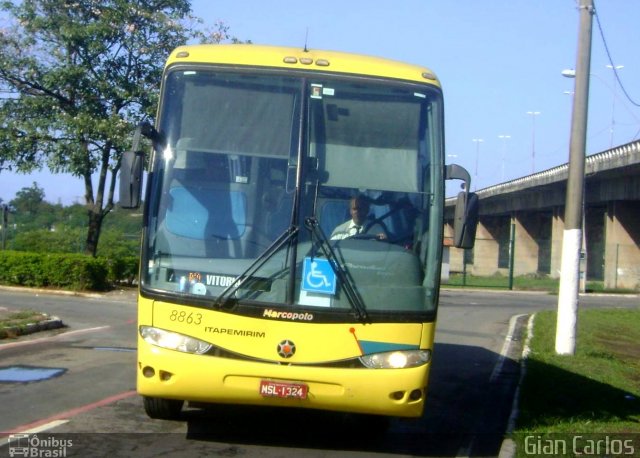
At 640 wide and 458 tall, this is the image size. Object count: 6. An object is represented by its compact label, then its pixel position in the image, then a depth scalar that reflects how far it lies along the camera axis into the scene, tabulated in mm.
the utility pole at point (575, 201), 14711
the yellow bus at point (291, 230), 7227
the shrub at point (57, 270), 25281
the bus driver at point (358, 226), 7520
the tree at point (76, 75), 25016
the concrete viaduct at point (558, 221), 39062
